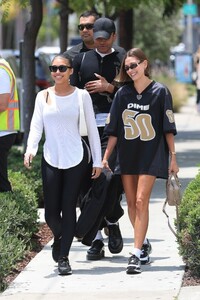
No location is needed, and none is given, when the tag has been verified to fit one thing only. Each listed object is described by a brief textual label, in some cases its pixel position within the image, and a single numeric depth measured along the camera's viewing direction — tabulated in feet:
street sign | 209.41
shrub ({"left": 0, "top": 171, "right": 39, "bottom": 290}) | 39.45
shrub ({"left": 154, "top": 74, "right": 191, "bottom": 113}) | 151.27
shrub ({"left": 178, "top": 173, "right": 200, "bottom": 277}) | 39.20
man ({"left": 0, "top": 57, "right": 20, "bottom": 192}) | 45.15
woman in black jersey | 40.93
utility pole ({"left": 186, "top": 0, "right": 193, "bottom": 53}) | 242.48
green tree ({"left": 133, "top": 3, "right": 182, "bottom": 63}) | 217.79
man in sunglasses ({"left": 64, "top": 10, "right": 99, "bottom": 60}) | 46.25
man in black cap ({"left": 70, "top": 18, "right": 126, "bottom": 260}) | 43.93
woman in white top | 40.97
